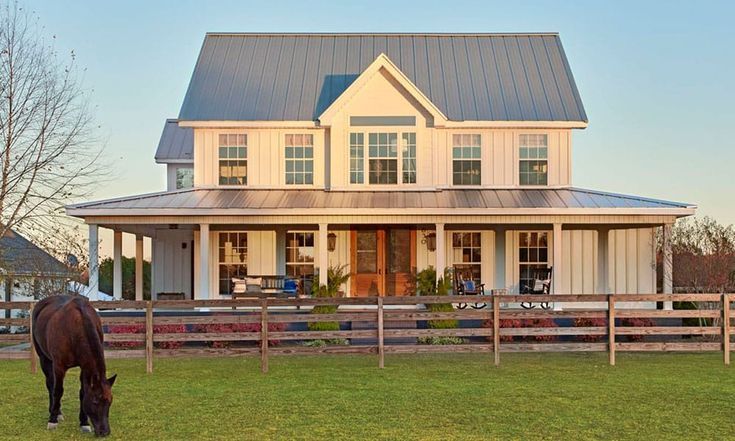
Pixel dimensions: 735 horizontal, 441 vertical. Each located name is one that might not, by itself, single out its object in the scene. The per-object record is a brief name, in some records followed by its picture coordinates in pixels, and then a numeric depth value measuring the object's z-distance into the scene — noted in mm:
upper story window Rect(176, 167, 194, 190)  26906
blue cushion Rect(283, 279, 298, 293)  20547
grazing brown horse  7918
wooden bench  19750
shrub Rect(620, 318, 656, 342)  17156
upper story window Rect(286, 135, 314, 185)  21891
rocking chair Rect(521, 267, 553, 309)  20453
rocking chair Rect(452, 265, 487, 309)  20281
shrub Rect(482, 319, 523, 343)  15844
